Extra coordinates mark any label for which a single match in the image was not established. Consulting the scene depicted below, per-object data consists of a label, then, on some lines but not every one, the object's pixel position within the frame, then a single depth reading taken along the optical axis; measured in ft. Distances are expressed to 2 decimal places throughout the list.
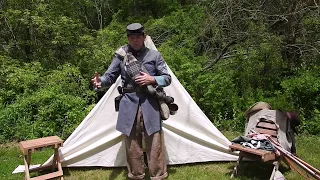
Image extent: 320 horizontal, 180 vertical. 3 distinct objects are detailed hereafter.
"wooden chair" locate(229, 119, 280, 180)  10.32
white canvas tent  12.42
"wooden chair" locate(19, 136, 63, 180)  10.86
